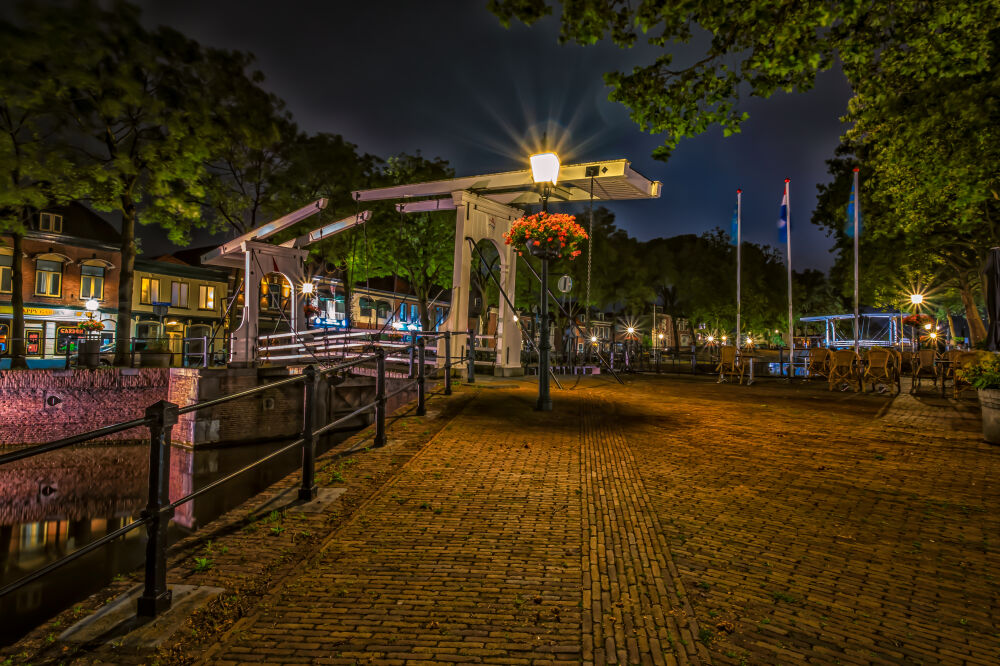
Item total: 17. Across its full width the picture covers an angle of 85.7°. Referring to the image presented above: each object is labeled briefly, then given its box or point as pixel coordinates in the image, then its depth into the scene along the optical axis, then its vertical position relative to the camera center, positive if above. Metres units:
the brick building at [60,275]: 28.02 +3.44
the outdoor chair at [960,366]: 11.72 -0.28
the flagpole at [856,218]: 17.92 +4.95
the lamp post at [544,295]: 8.86 +0.86
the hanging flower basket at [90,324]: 28.90 +0.79
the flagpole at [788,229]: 21.27 +4.81
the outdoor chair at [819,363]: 15.52 -0.34
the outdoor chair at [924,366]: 13.35 -0.34
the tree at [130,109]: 16.00 +7.34
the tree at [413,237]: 24.98 +5.05
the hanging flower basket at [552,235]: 9.35 +1.97
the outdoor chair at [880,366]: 13.01 -0.33
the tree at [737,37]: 5.43 +3.36
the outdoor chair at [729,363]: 16.19 -0.40
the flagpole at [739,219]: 23.14 +5.66
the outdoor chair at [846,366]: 13.75 -0.38
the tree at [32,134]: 15.23 +6.30
